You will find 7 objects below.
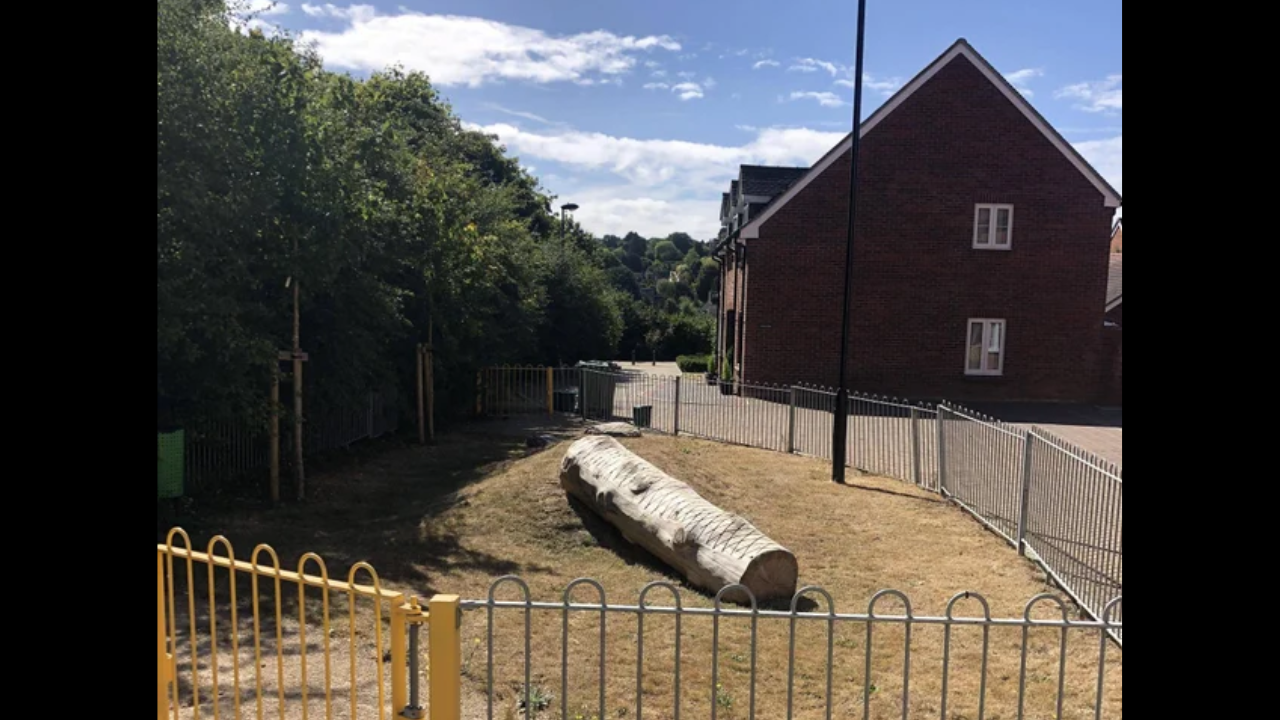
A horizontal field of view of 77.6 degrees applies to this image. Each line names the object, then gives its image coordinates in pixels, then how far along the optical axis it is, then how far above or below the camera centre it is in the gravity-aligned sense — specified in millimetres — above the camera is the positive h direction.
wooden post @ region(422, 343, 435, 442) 16297 -1275
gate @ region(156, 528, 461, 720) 3445 -2319
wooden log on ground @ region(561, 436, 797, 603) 7215 -1911
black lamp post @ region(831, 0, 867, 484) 12109 -66
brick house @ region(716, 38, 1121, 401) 22438 +2271
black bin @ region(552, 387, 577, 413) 20688 -1862
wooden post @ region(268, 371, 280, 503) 10180 -1471
